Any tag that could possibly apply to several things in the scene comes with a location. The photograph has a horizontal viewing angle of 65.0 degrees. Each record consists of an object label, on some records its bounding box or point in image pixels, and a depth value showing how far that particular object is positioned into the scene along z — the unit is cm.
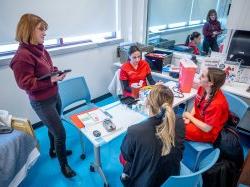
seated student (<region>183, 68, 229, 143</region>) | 155
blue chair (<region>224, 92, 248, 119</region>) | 179
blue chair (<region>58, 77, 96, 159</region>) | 218
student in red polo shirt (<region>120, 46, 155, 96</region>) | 227
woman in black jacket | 109
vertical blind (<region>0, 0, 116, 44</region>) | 214
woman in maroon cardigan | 144
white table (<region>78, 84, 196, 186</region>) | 147
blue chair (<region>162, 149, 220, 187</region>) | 95
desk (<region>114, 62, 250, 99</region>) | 220
